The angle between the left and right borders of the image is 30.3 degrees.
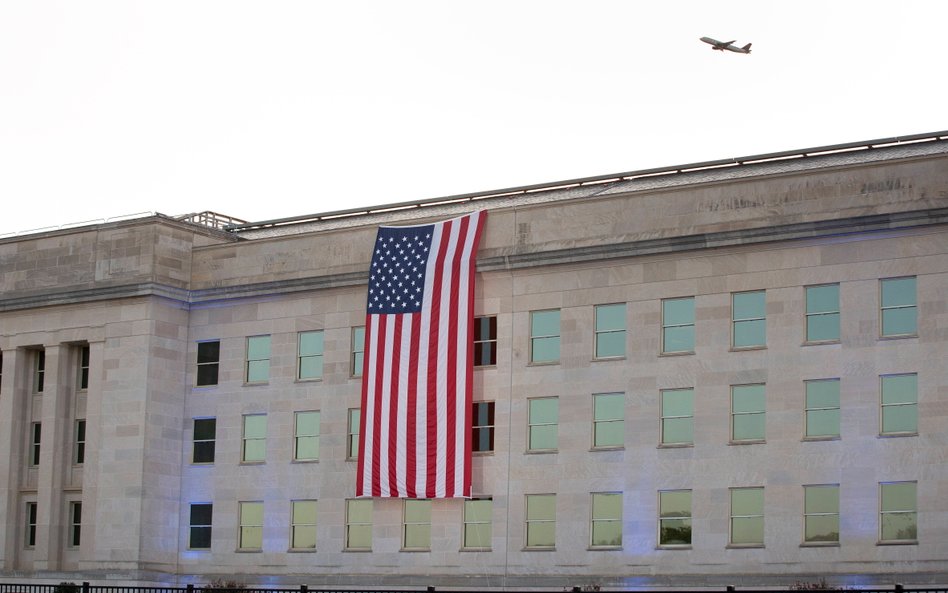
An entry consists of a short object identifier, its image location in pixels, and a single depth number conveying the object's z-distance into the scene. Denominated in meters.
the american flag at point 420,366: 63.25
